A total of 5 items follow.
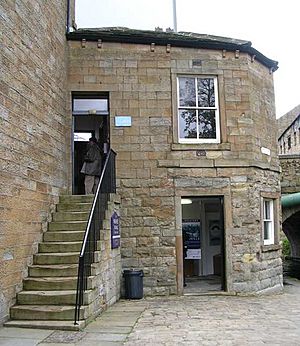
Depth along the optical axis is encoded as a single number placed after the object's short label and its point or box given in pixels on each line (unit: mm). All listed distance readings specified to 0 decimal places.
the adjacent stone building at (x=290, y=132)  34425
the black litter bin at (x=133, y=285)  9906
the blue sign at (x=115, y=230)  9264
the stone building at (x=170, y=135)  10422
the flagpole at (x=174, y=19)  15916
